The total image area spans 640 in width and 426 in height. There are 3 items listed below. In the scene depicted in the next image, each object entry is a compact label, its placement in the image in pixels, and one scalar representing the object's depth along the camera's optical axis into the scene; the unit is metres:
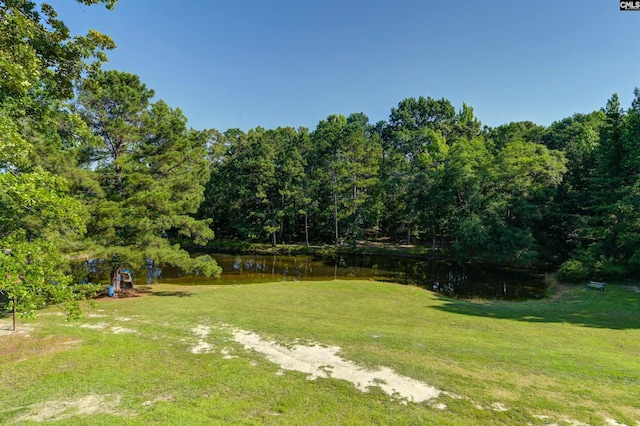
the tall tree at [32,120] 5.89
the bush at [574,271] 22.78
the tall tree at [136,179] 15.75
